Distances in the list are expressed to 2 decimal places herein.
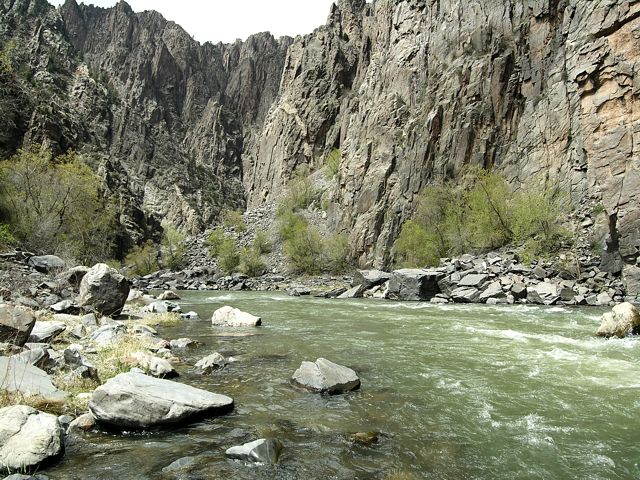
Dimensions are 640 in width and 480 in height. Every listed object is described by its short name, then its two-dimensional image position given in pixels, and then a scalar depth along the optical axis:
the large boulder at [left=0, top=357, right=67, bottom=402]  6.39
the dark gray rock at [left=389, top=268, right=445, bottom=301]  31.14
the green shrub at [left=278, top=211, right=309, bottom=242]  65.12
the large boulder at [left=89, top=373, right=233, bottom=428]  6.13
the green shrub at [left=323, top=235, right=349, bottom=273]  55.56
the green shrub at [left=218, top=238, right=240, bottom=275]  64.44
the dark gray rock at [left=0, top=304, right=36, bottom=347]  8.66
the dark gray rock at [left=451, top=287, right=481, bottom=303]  27.78
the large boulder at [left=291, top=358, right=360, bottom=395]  8.28
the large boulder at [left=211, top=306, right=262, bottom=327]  17.31
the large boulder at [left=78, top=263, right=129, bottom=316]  16.33
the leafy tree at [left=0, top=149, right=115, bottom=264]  30.62
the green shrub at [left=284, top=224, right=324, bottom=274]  56.62
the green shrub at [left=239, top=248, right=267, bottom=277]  60.97
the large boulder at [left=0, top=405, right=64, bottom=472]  4.73
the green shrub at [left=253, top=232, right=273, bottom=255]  66.25
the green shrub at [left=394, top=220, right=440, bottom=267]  43.72
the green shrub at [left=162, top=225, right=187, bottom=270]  70.12
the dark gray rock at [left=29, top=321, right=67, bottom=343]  10.41
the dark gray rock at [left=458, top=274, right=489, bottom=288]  29.17
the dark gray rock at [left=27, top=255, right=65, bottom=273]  21.97
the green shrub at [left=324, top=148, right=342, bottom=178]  81.75
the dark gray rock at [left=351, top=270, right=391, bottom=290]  37.00
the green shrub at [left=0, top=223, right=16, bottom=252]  23.85
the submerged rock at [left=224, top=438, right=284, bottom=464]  5.38
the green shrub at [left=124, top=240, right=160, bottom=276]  65.94
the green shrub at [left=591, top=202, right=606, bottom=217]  32.12
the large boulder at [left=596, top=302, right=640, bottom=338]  13.69
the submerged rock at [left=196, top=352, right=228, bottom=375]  9.67
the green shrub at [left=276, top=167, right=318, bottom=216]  77.80
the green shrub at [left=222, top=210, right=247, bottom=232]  80.56
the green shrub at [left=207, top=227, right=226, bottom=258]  71.25
